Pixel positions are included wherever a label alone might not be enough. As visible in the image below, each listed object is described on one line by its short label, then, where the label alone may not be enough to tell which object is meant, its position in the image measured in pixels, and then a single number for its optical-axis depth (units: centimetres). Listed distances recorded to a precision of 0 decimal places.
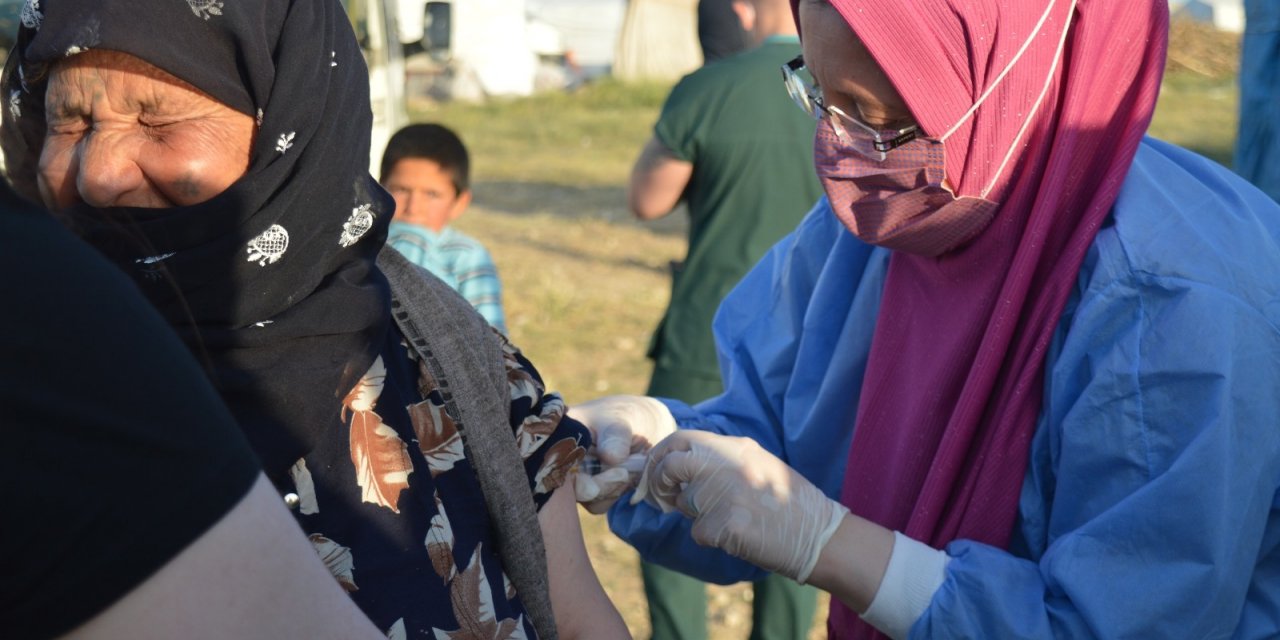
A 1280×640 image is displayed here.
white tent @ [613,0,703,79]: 2461
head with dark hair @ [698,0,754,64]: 502
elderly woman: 157
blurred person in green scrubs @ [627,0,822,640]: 441
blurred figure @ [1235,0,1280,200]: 282
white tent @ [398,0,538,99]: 2500
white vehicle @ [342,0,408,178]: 688
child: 418
